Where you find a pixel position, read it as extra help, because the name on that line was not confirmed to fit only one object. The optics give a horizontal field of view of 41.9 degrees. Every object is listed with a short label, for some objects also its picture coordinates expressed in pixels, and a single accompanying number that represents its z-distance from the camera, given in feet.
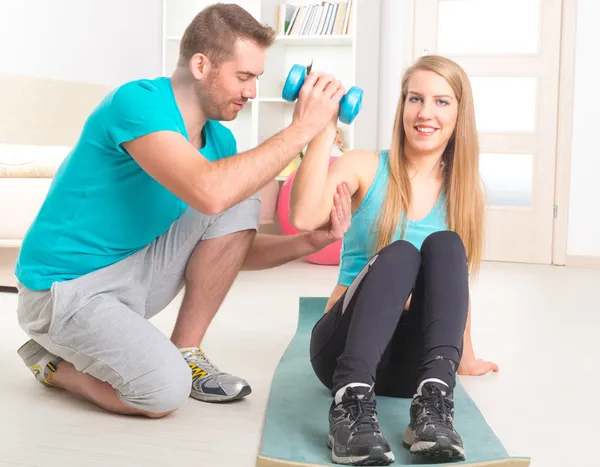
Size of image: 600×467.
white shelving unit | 16.85
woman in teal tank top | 4.76
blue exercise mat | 4.80
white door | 16.40
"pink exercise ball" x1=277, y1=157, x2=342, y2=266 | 15.04
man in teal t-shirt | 5.31
